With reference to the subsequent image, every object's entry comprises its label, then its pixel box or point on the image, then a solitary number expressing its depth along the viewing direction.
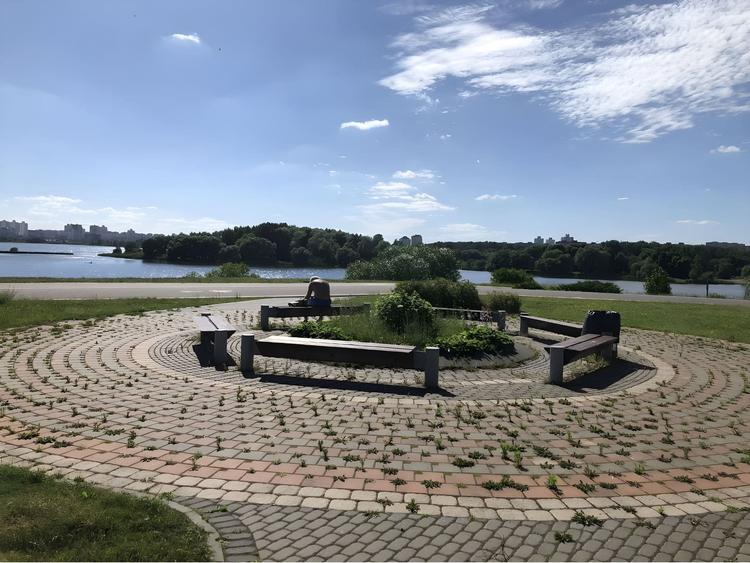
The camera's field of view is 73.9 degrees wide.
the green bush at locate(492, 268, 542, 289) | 31.46
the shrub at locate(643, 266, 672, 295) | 29.75
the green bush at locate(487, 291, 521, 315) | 15.23
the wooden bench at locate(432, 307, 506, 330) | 12.24
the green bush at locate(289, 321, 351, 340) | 9.05
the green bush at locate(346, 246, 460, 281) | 33.69
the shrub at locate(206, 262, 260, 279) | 34.39
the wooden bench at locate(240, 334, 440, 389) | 6.55
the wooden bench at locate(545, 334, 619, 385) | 7.03
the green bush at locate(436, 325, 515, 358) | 8.47
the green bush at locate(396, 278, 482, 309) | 14.71
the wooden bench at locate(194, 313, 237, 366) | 7.69
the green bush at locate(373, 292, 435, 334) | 9.67
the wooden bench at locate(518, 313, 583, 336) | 9.78
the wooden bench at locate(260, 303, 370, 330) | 11.19
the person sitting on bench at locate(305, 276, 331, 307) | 11.44
